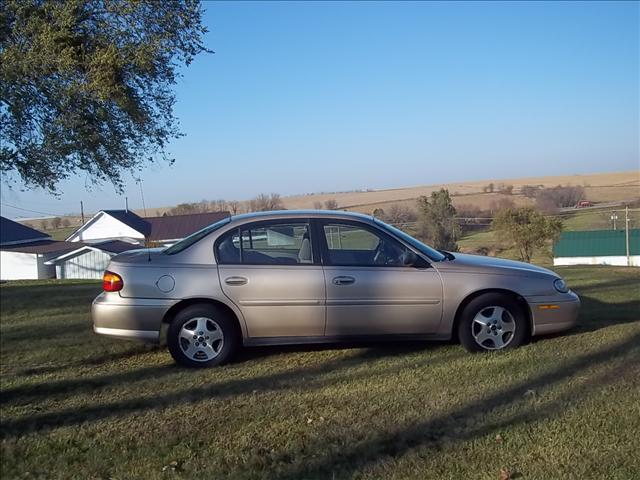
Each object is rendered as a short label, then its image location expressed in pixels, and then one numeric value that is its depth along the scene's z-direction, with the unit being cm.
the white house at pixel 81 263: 3803
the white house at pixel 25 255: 3916
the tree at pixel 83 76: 949
